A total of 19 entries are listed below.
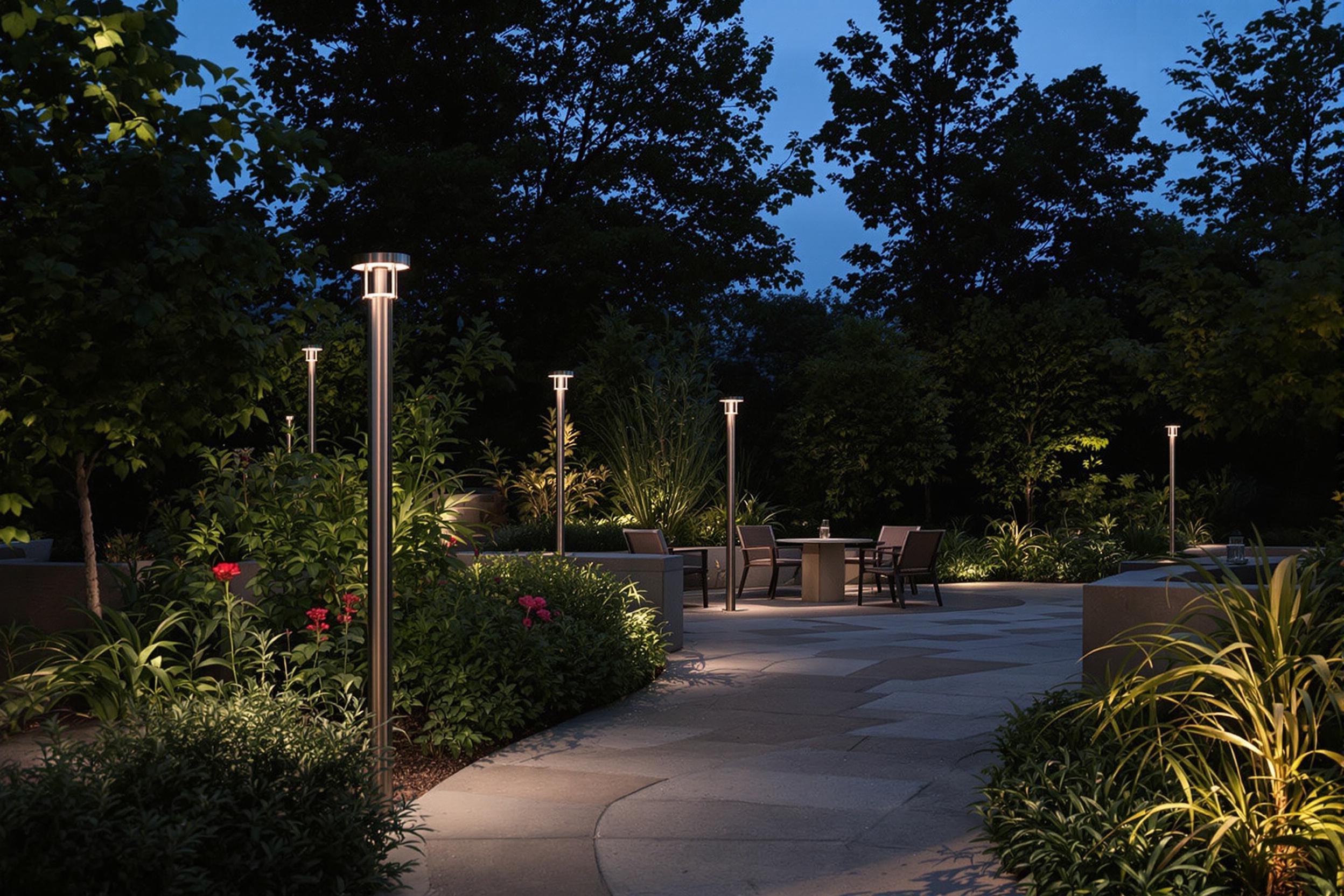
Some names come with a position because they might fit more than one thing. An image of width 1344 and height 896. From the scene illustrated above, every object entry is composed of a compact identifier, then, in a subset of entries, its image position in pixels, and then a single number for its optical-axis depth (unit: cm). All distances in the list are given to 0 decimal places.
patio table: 1397
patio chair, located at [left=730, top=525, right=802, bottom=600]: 1411
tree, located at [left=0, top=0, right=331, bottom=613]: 483
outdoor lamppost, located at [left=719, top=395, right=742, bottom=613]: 1252
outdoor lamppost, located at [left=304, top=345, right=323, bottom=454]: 1263
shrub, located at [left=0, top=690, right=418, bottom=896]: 314
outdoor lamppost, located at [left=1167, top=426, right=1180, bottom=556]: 1672
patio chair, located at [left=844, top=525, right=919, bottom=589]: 1452
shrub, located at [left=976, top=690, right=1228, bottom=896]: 343
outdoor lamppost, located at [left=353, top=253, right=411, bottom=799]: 457
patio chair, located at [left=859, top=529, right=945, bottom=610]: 1291
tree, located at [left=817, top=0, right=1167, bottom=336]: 2473
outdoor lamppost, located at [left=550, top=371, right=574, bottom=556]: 993
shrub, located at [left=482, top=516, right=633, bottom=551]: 1166
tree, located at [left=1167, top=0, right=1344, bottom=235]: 2217
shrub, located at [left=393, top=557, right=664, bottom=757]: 575
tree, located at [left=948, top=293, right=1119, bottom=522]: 2075
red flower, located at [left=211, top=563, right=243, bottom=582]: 509
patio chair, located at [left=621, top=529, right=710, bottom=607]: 1127
